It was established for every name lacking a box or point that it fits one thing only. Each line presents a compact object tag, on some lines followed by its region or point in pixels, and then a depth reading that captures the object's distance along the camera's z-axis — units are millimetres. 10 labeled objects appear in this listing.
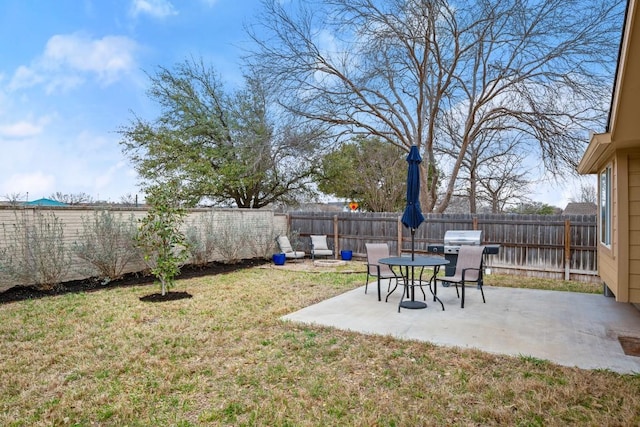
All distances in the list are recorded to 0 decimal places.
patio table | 5488
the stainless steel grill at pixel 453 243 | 7422
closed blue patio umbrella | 5824
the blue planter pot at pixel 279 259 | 10578
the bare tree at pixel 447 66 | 10148
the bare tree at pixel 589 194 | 18638
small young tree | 6520
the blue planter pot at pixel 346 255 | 11492
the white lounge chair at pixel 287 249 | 11141
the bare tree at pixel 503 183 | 14281
